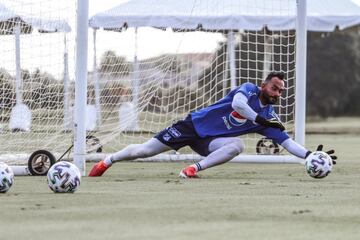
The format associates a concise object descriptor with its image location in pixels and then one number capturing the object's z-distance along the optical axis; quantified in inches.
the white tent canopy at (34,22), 514.3
